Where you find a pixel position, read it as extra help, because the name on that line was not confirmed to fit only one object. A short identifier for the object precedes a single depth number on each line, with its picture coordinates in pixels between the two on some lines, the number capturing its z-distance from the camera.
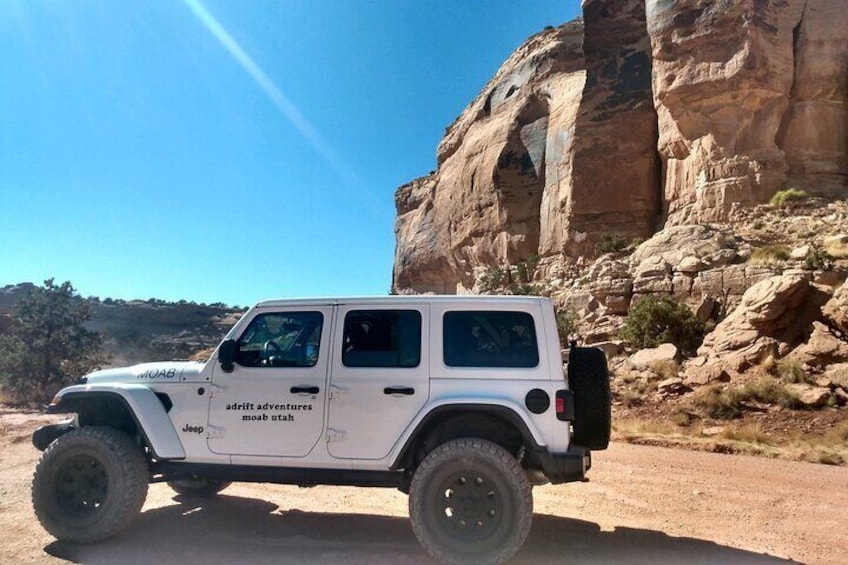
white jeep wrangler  4.73
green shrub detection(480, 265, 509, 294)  41.09
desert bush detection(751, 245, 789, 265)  22.98
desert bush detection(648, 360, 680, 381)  17.48
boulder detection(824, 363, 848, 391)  13.61
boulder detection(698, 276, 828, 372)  16.77
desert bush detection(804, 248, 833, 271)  20.58
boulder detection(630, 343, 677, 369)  18.91
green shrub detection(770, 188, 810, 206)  28.52
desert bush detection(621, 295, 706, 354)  20.97
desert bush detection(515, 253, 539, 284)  39.78
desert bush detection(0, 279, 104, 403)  18.47
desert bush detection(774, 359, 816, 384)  14.41
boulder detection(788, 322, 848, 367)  15.01
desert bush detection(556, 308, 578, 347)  25.36
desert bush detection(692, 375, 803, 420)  13.55
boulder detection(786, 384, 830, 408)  13.13
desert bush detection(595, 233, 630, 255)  33.50
